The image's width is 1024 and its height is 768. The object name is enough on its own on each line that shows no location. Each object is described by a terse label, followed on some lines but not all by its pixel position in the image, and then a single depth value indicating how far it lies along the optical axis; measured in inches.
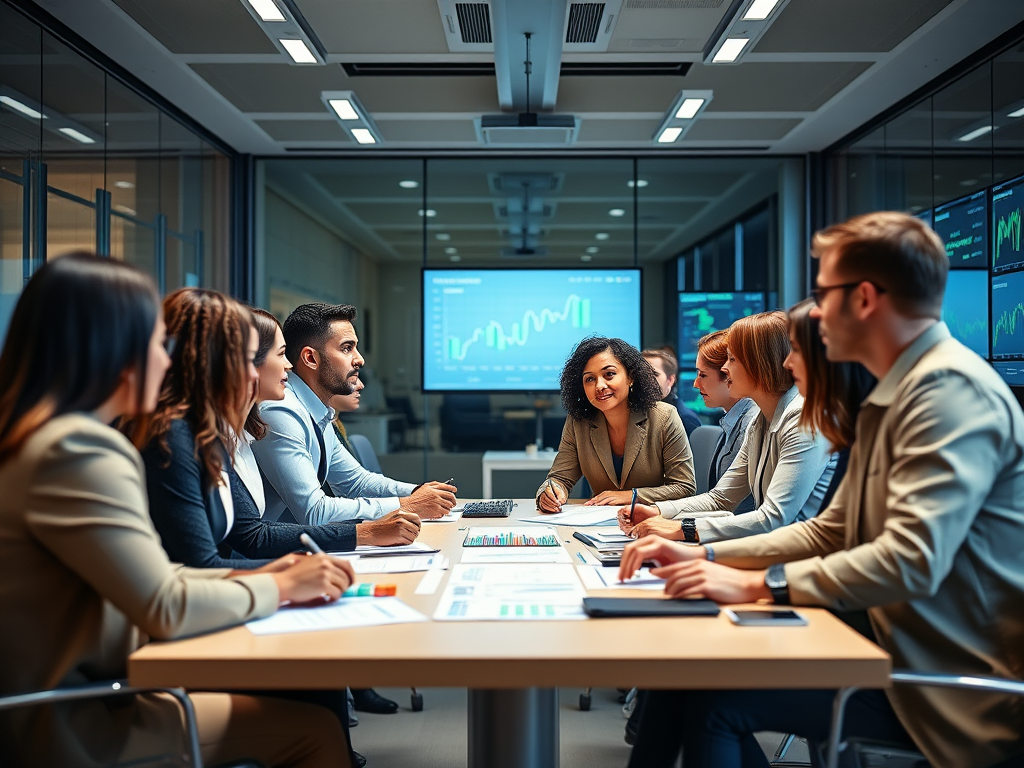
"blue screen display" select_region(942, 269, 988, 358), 178.7
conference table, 50.5
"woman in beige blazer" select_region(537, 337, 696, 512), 143.8
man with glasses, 57.9
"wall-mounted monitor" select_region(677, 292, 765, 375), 274.5
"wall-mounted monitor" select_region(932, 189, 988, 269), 179.6
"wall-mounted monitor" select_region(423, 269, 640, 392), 274.5
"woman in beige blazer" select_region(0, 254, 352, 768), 51.4
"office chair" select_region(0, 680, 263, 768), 51.6
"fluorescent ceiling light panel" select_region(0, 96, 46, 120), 148.1
